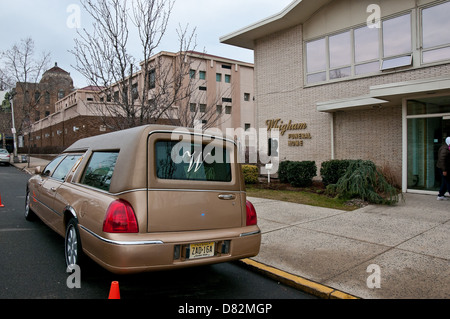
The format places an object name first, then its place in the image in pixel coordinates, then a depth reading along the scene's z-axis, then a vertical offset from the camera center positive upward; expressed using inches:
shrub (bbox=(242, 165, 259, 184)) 495.5 -35.7
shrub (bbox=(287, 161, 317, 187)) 447.5 -32.4
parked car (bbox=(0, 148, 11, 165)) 1157.3 -8.8
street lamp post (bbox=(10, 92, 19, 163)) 1252.1 +10.2
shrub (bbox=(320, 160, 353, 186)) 387.5 -26.2
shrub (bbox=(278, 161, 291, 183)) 488.2 -33.4
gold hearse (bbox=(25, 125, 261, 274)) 123.6 -21.4
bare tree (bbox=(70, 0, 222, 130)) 313.7 +76.4
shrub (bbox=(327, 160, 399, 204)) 321.8 -37.9
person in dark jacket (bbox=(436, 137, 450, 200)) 326.3 -18.6
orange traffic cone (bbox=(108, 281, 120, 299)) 109.9 -45.6
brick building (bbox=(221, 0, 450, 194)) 384.2 +98.1
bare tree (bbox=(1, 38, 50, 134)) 1455.5 +346.6
